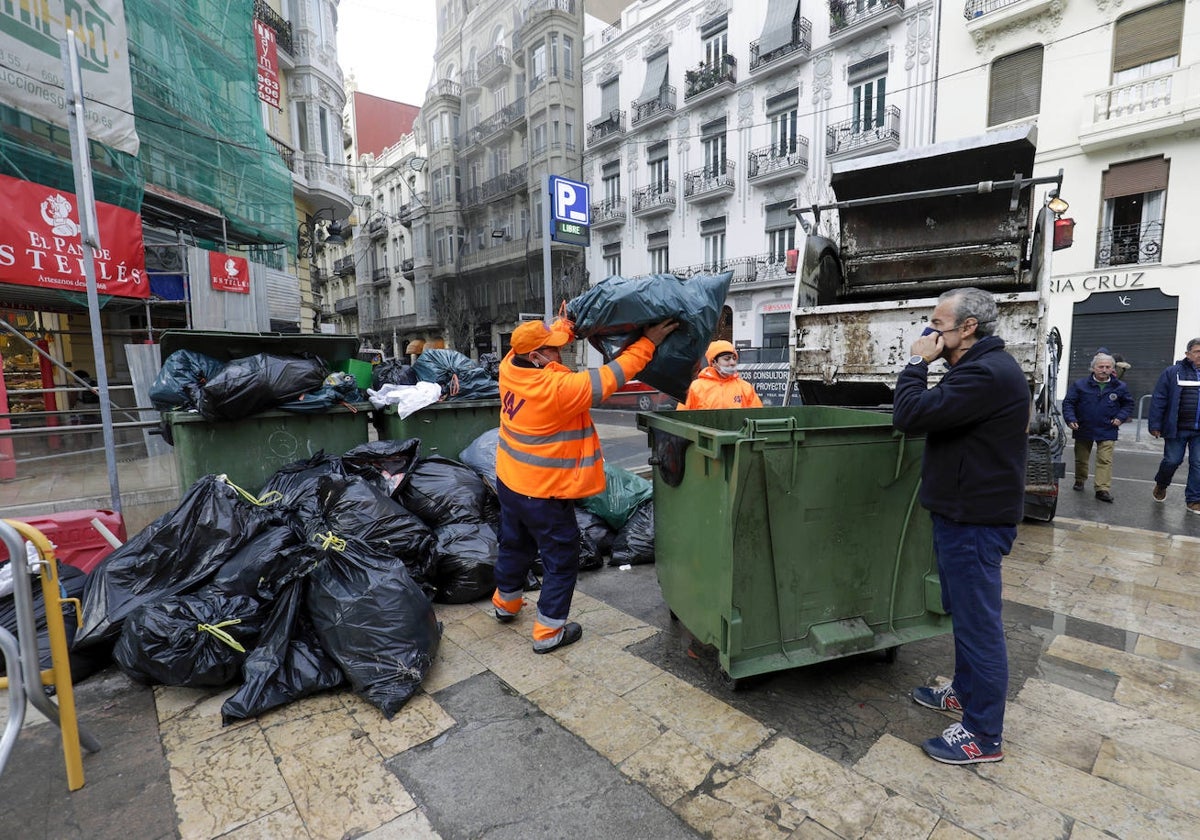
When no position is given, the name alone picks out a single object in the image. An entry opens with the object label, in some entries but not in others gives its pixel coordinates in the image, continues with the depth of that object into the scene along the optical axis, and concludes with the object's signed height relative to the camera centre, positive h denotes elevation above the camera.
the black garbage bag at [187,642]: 2.35 -1.15
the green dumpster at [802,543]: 2.16 -0.75
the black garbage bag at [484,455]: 4.15 -0.75
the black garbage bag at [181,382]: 3.92 -0.17
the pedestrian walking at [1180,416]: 5.21 -0.63
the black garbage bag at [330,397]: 4.24 -0.32
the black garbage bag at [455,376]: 4.94 -0.20
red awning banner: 5.87 +1.21
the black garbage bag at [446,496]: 3.63 -0.89
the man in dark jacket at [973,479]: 1.92 -0.44
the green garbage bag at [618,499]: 4.20 -1.05
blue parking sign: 5.34 +1.39
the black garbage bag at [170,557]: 2.58 -0.93
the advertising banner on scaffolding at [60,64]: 5.55 +2.90
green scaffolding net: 6.67 +3.33
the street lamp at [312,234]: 15.41 +3.30
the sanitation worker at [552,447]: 2.62 -0.44
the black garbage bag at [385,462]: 3.73 -0.71
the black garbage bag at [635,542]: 3.99 -1.30
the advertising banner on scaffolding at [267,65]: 12.20 +6.07
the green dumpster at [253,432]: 3.87 -0.54
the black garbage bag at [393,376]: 5.08 -0.19
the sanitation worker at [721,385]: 4.26 -0.26
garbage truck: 4.55 +0.72
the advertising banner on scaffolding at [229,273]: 9.38 +1.35
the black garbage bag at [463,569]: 3.34 -1.22
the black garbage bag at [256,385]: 3.80 -0.20
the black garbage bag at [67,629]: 2.47 -1.16
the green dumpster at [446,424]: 4.70 -0.58
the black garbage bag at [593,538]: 3.88 -1.27
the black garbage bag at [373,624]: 2.34 -1.10
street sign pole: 4.89 +1.02
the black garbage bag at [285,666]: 2.28 -1.25
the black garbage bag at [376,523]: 3.17 -0.91
